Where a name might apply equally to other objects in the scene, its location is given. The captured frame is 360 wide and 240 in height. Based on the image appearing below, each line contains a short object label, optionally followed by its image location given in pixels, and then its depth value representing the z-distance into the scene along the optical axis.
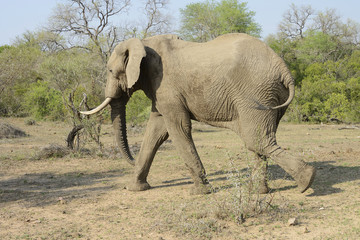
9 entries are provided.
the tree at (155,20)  34.97
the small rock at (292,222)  4.91
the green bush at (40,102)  23.91
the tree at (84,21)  33.53
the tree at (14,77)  22.46
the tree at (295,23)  47.88
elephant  6.12
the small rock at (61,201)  6.37
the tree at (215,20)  39.62
